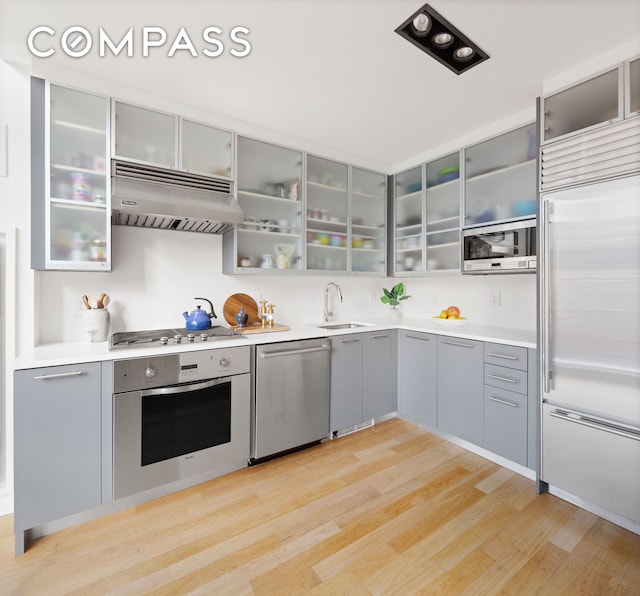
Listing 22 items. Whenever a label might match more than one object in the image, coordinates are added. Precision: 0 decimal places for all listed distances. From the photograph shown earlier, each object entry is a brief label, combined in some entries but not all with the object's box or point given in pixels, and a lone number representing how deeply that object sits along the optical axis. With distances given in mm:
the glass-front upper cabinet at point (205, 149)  2281
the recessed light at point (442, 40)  1678
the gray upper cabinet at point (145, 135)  2072
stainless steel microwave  2266
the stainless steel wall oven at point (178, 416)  1820
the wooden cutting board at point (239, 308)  2729
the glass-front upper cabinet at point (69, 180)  1875
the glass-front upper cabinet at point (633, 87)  1647
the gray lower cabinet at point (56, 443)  1579
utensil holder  2066
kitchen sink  3146
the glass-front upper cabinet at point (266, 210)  2572
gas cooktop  1936
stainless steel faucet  3281
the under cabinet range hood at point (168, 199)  1973
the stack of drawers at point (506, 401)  2156
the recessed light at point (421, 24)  1544
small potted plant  3396
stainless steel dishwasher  2264
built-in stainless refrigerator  1656
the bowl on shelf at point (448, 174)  2841
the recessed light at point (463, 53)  1758
